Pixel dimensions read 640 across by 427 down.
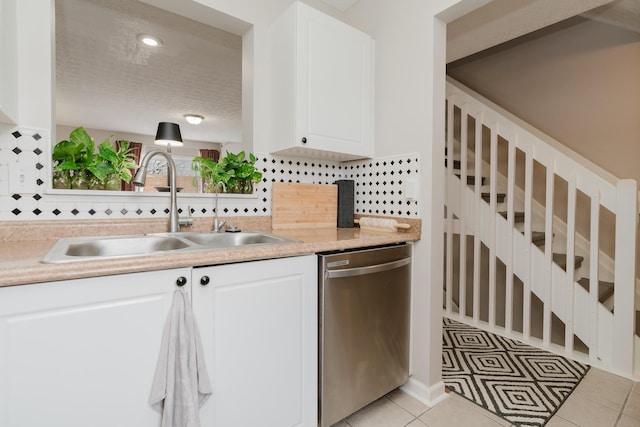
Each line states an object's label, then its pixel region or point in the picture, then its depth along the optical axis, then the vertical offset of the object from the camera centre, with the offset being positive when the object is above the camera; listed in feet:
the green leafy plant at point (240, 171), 5.77 +0.71
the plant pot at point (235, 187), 5.85 +0.42
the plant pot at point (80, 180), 4.59 +0.41
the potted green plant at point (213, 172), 5.65 +0.67
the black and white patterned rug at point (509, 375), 5.20 -3.32
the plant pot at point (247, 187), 6.00 +0.42
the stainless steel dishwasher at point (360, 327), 4.32 -1.80
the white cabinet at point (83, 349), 2.51 -1.26
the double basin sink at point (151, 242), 3.95 -0.49
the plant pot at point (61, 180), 4.50 +0.41
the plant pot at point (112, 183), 4.82 +0.40
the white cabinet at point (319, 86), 5.46 +2.34
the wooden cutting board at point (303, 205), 6.30 +0.08
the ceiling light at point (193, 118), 16.40 +4.85
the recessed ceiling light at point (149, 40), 8.62 +4.84
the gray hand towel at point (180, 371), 3.07 -1.65
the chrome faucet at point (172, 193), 4.97 +0.25
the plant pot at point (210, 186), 5.88 +0.43
